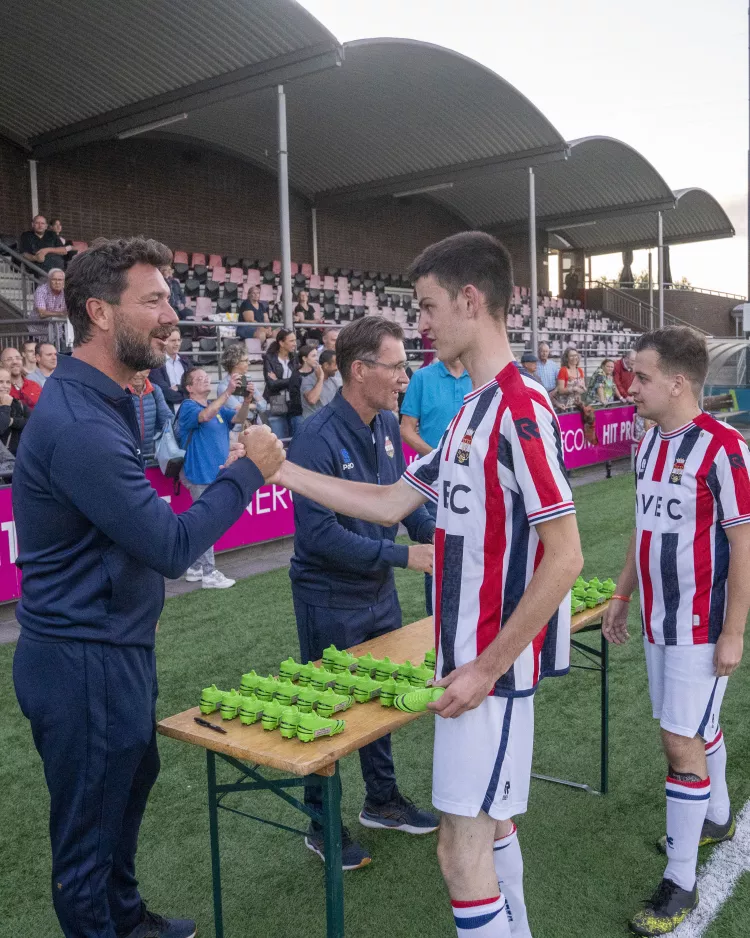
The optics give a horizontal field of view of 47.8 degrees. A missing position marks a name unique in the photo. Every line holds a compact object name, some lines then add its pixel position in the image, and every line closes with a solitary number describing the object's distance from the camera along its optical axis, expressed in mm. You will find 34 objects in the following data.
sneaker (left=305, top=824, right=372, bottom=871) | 3453
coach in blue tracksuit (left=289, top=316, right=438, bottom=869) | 3275
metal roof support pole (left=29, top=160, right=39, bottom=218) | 17656
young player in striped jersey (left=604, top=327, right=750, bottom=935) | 2945
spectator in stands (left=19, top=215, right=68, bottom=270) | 13336
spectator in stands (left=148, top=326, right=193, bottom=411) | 9414
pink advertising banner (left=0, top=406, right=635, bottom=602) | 7172
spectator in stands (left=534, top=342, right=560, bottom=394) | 15547
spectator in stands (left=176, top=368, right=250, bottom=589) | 7961
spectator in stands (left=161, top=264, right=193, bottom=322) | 12612
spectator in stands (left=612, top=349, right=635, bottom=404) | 16253
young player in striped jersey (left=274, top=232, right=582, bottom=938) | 2033
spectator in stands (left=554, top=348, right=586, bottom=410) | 15445
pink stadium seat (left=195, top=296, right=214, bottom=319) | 17672
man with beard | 2191
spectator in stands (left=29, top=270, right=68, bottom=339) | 10703
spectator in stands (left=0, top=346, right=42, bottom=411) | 8328
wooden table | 2357
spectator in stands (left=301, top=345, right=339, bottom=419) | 10945
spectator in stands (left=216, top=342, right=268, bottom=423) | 8383
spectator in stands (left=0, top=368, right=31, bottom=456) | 7777
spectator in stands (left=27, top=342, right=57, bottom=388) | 8859
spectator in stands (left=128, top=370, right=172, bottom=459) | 8103
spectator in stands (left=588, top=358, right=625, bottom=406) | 15961
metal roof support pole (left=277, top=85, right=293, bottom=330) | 12094
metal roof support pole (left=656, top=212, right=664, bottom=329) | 24453
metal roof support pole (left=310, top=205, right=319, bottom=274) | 23938
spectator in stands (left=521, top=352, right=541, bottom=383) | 14438
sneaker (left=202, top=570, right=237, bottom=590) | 8047
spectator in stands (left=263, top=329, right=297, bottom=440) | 10859
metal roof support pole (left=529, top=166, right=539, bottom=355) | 18047
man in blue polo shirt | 6082
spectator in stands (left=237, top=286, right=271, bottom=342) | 14227
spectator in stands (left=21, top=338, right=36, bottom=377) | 9039
